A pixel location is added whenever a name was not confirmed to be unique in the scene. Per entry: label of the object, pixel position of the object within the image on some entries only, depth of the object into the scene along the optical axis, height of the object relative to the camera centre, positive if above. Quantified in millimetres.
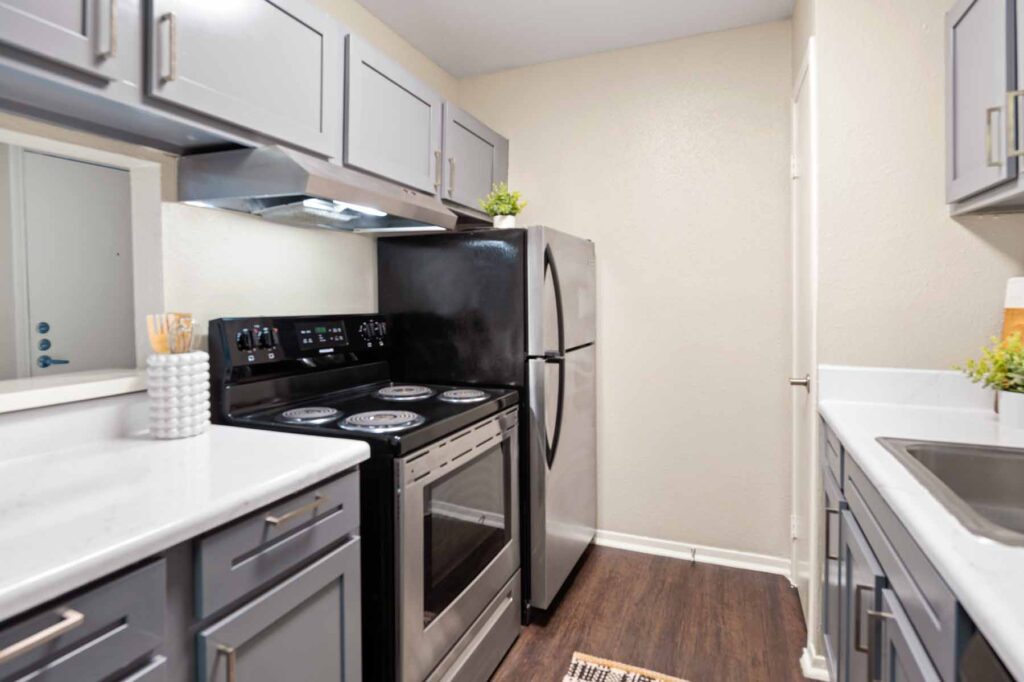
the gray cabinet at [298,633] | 1004 -599
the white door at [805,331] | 1940 -14
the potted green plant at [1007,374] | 1528 -131
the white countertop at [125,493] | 759 -295
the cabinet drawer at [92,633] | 700 -406
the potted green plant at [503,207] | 2445 +527
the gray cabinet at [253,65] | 1247 +668
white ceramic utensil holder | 1424 -164
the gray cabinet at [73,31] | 973 +546
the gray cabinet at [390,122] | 1867 +756
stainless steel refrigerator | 2203 -19
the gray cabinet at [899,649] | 875 -543
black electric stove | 1443 -290
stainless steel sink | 1276 -336
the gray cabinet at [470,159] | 2488 +813
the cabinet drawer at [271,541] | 984 -413
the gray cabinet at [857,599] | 1167 -623
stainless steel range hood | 1487 +393
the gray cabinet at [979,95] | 1368 +614
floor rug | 1906 -1167
